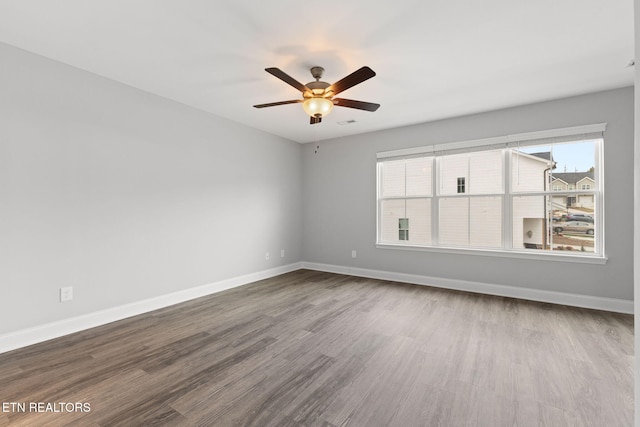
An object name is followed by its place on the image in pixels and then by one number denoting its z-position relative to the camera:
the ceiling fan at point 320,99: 2.74
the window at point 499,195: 3.65
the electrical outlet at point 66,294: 2.78
